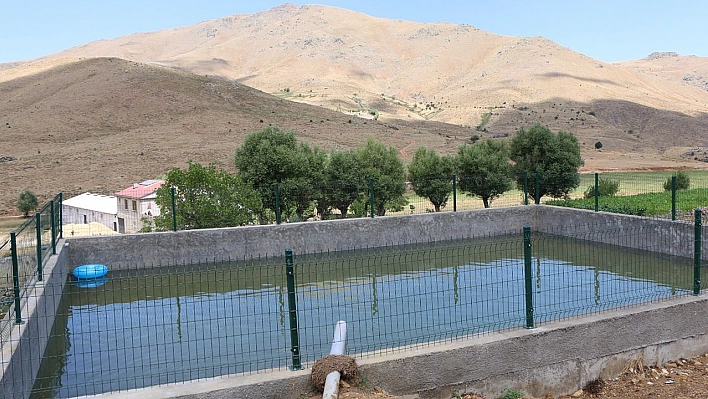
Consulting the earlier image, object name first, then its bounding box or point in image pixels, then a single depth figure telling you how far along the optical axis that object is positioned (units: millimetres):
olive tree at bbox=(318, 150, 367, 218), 23531
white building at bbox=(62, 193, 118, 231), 32594
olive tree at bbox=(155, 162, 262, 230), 18719
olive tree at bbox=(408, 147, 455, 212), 26266
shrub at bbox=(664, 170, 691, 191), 28047
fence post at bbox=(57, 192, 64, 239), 16594
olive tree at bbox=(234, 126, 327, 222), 22250
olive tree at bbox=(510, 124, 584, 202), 26406
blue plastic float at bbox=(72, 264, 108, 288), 15406
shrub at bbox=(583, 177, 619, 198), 27144
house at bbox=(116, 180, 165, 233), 29250
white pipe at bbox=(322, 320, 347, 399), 6133
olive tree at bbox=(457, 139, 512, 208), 26078
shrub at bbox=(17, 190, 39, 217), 37344
